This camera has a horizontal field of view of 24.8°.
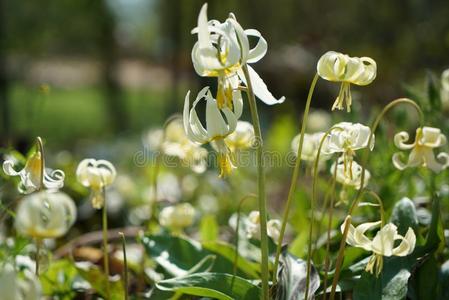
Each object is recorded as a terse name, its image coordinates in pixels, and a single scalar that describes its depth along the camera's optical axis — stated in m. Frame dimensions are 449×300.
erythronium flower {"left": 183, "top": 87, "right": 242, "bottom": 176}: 0.72
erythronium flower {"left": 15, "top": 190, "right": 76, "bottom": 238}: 0.59
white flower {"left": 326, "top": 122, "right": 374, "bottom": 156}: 0.74
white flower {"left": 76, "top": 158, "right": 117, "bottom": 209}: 0.83
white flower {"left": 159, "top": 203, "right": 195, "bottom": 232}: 0.97
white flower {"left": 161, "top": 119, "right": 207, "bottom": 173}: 0.99
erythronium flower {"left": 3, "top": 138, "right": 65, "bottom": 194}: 0.74
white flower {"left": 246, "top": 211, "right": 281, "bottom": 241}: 0.85
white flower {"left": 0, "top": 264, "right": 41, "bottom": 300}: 0.59
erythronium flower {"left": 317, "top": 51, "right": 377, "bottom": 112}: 0.73
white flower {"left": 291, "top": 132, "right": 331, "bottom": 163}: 0.92
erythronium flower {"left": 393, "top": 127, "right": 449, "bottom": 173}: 0.81
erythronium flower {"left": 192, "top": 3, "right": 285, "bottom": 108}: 0.68
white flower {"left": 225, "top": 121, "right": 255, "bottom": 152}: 0.93
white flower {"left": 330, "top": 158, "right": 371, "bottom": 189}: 0.82
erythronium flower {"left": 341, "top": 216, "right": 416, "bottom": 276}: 0.70
